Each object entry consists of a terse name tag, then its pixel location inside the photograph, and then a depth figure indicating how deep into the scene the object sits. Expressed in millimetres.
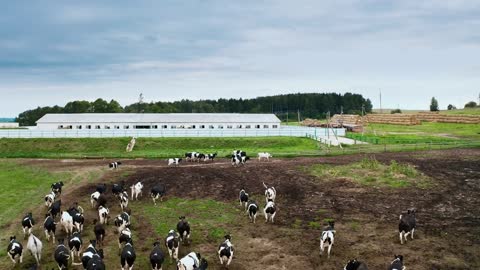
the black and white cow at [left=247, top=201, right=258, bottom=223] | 22797
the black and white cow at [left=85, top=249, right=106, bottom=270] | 14477
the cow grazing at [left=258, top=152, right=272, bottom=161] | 47469
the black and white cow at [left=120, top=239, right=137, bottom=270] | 15914
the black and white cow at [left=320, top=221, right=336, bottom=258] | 17664
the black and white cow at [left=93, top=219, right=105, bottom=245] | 18828
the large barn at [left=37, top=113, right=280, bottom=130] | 85500
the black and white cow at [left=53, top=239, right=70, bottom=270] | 15750
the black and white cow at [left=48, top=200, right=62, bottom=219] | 22703
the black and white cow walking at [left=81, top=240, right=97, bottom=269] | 15457
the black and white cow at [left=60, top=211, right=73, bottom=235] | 20609
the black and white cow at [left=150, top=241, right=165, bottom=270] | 15734
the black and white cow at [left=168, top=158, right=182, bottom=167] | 44694
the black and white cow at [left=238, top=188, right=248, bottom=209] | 25406
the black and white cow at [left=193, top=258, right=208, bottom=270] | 14848
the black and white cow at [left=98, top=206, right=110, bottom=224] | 22266
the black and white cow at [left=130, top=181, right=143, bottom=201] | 28355
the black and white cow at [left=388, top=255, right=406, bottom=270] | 14848
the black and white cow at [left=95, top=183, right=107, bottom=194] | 28609
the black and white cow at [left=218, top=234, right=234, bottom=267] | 16703
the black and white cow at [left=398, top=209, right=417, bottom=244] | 18969
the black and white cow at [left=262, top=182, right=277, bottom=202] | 26964
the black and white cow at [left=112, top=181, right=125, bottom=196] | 28211
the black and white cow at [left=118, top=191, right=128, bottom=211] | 25720
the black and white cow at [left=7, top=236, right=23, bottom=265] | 16859
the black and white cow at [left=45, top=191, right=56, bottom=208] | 26562
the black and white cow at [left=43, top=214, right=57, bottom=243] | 19719
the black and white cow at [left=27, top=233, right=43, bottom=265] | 16891
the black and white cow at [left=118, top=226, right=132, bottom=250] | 18250
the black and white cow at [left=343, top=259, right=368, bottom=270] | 15063
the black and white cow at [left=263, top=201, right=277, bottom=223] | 22578
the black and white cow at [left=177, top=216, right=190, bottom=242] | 19375
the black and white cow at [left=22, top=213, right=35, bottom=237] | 20750
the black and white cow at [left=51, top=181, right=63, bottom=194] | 29238
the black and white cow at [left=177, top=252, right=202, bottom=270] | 15208
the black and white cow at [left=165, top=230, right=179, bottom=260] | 17438
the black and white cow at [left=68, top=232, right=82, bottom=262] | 17406
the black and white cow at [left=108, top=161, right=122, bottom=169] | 40656
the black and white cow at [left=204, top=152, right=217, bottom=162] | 48125
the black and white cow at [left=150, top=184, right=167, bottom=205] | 27500
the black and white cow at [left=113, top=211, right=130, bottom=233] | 20797
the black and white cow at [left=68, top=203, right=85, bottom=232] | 20398
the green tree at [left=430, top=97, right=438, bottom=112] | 167700
